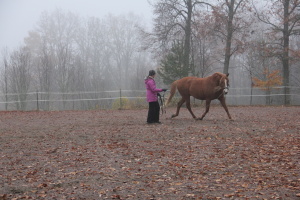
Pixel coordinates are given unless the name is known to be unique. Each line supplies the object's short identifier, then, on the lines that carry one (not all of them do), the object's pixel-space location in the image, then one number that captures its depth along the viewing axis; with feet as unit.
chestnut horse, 41.58
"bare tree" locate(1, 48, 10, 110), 104.56
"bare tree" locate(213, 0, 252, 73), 90.58
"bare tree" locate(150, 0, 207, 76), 93.71
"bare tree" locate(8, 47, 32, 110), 100.12
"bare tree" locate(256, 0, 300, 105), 88.12
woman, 40.57
